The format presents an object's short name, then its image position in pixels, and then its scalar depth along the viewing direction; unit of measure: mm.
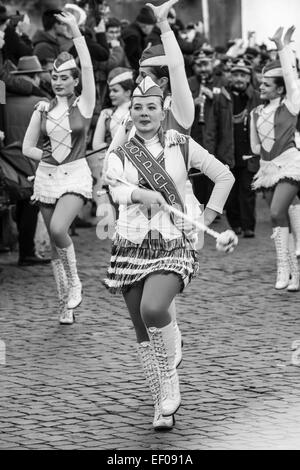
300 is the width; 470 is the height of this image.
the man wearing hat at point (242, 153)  16344
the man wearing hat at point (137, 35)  18391
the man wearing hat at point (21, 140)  13930
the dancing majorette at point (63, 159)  10367
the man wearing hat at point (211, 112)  16531
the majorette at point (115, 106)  12750
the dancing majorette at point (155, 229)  7023
